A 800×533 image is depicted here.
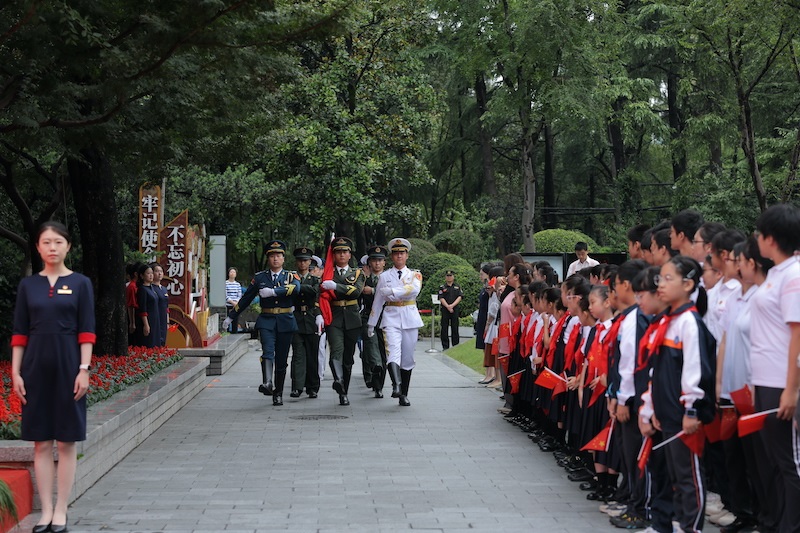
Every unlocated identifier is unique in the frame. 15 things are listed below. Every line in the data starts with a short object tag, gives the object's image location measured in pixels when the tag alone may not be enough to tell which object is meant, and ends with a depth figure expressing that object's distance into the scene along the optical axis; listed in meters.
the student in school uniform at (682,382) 6.20
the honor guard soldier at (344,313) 14.73
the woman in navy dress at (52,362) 7.01
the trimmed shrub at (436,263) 35.38
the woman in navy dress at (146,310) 16.64
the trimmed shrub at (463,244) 41.84
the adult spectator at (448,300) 25.86
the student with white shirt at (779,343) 5.88
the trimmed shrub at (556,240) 35.00
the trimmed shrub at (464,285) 32.97
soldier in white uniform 14.41
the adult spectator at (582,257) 17.06
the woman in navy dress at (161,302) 17.19
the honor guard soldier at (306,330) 15.00
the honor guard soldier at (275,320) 14.57
